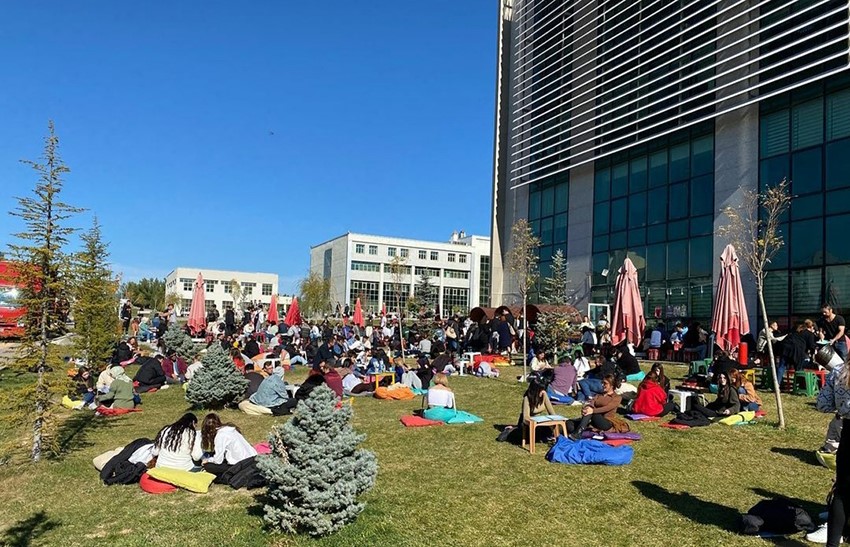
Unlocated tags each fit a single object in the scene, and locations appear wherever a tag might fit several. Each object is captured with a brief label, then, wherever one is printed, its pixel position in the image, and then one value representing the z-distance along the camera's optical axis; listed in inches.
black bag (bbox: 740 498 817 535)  220.2
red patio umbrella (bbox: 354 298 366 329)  1261.1
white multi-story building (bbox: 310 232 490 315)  3366.1
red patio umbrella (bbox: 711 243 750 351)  534.0
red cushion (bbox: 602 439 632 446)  357.0
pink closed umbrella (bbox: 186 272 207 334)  1020.5
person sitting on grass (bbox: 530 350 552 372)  635.5
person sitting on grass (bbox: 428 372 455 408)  454.0
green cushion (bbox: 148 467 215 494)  280.1
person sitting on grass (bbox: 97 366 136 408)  507.8
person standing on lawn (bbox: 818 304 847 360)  533.0
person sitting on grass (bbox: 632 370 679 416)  438.0
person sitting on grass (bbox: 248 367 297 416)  496.7
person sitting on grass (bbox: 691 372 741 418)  421.1
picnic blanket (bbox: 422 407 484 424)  437.1
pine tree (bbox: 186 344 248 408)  495.8
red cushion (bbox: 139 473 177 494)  282.0
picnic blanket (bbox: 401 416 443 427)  427.8
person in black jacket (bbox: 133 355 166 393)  622.2
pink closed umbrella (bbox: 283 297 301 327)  1130.0
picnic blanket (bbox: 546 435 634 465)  315.6
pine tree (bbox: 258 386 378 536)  217.2
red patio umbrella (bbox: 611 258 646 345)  642.8
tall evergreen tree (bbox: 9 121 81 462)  335.3
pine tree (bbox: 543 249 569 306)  1192.2
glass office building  778.2
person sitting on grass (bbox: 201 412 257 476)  299.7
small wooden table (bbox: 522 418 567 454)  350.6
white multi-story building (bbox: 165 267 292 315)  4109.3
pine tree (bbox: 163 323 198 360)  799.1
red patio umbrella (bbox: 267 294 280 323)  1210.0
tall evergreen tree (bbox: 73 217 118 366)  358.0
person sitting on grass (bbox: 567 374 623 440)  377.1
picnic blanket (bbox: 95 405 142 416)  491.8
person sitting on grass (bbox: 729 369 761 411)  431.2
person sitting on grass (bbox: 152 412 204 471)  300.5
